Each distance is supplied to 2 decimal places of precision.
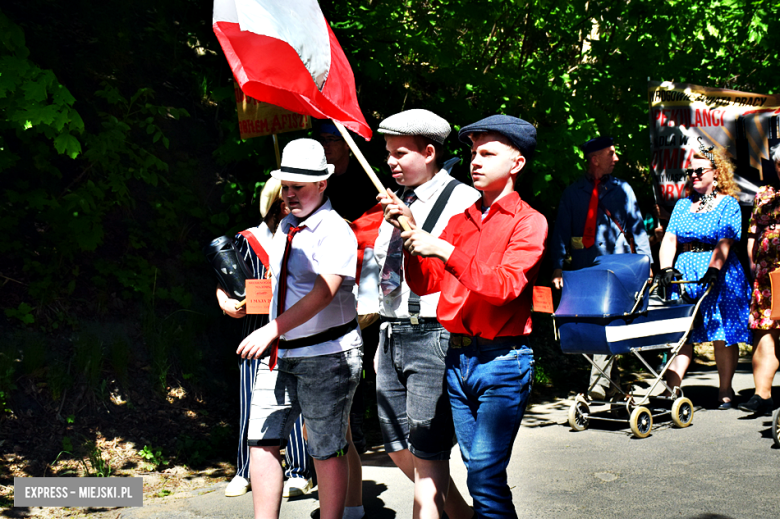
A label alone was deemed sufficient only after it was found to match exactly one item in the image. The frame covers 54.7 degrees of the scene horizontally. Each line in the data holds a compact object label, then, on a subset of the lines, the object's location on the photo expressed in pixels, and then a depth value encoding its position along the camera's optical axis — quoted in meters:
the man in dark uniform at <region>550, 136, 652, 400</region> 6.78
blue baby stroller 5.82
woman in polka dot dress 6.57
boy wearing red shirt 2.92
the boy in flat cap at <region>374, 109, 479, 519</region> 3.44
